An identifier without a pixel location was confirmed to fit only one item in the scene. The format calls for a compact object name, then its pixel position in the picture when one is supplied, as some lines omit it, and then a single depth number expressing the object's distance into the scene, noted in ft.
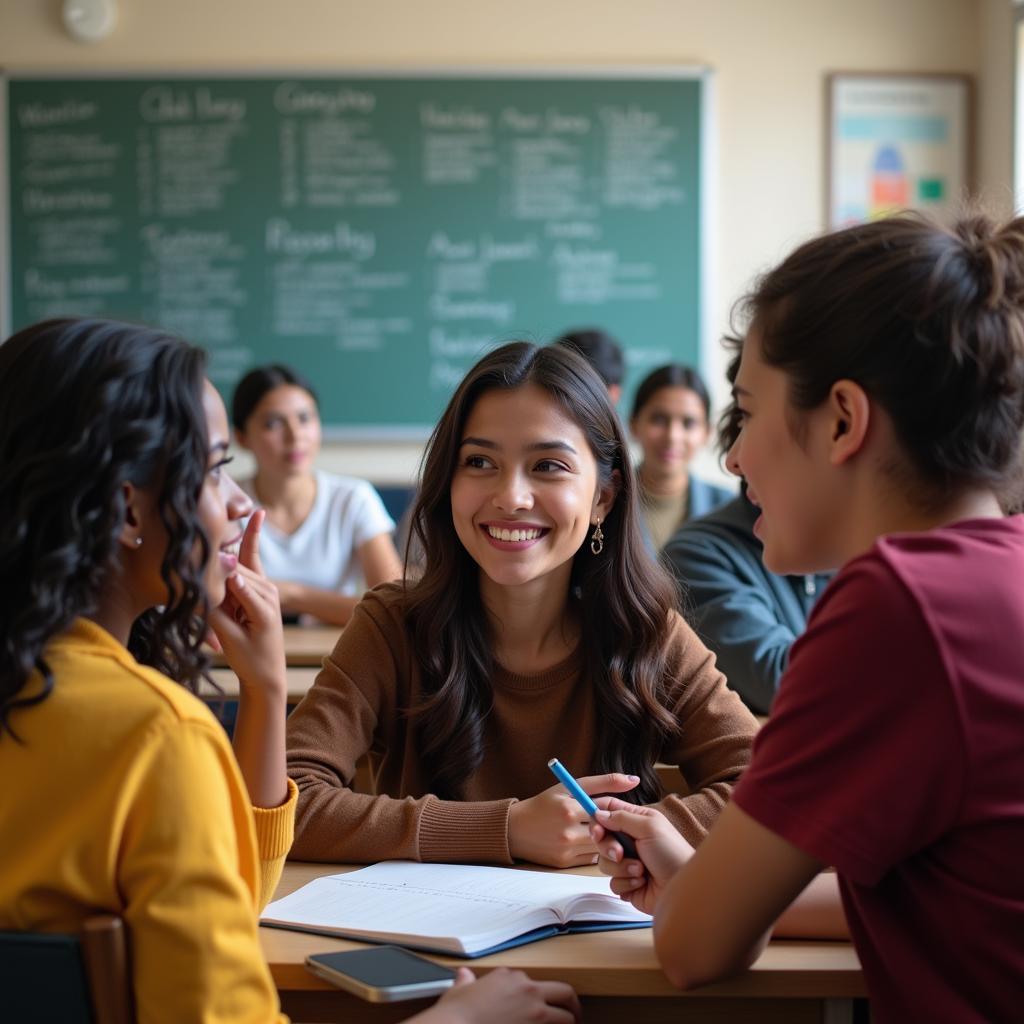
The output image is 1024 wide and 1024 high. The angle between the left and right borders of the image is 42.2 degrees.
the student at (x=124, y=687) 3.13
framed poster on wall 16.26
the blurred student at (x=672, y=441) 13.50
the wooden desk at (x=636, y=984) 3.87
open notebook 4.06
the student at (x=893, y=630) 3.26
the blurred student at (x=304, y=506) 12.75
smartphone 3.66
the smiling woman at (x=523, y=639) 5.79
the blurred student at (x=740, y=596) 7.67
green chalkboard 16.26
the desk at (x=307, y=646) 9.65
